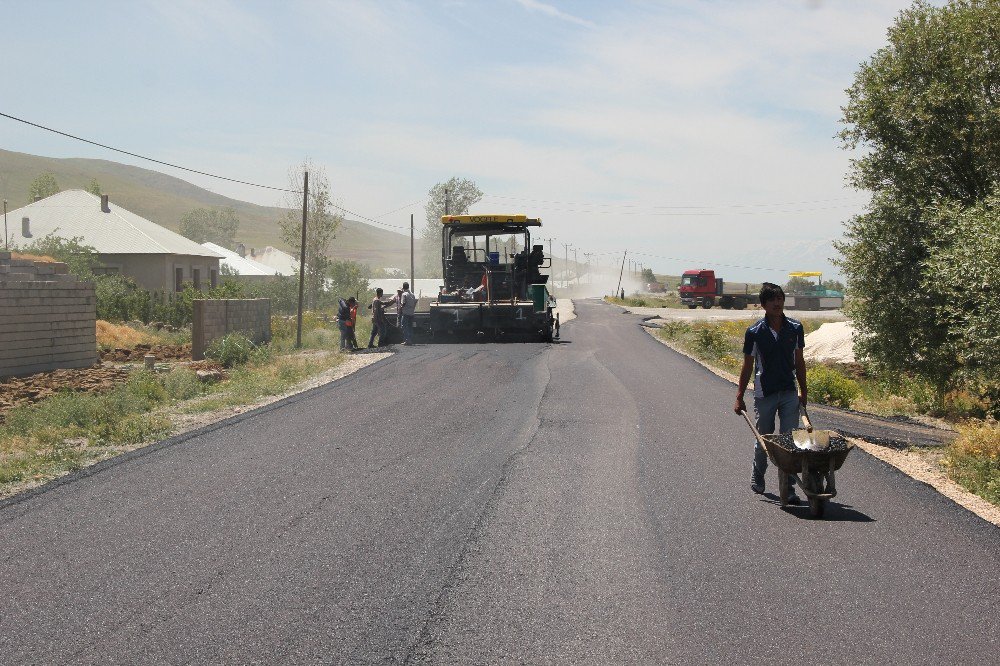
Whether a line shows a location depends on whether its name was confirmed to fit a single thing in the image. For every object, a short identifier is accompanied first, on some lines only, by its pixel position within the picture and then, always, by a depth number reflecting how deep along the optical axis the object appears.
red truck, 78.00
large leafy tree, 20.52
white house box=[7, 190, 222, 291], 48.53
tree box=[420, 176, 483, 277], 117.44
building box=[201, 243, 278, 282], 77.84
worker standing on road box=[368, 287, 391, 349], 26.72
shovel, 7.50
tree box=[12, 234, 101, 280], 44.38
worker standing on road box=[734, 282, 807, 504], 8.08
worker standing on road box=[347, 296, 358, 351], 25.69
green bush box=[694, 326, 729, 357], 29.32
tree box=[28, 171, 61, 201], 116.74
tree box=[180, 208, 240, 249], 187.00
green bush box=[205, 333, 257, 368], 22.28
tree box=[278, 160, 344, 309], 72.56
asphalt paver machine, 26.30
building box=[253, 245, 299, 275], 113.12
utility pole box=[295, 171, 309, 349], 28.09
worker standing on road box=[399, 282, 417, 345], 26.38
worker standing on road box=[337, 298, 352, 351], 25.62
